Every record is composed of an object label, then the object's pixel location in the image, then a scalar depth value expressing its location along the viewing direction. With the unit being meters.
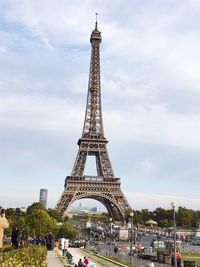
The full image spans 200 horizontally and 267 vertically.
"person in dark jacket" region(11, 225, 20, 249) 21.82
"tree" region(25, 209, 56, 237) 60.28
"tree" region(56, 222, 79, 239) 74.31
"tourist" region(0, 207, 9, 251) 14.91
